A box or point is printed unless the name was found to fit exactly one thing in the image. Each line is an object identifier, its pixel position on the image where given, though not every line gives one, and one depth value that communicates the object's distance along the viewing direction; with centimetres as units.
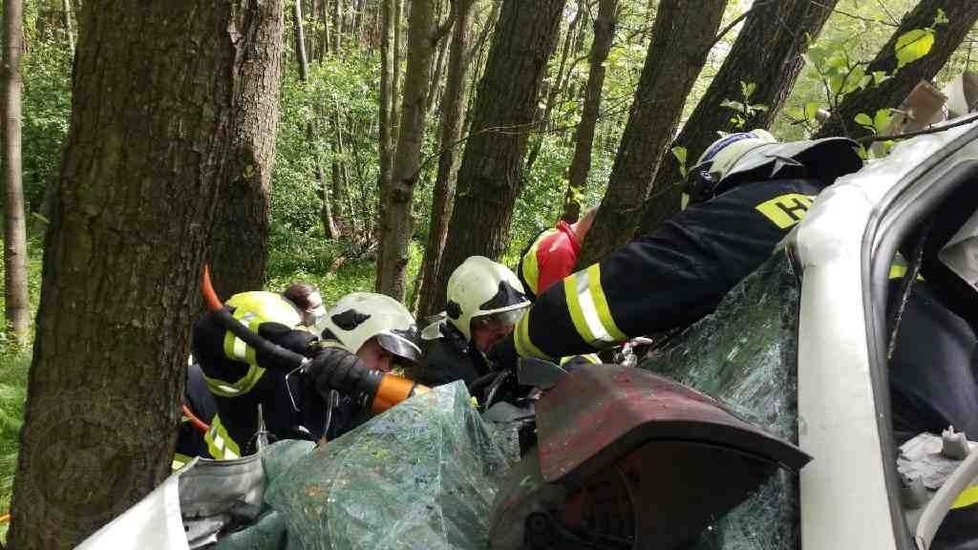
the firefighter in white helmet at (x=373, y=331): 297
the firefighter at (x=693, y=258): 180
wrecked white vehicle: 95
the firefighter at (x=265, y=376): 238
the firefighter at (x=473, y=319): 327
